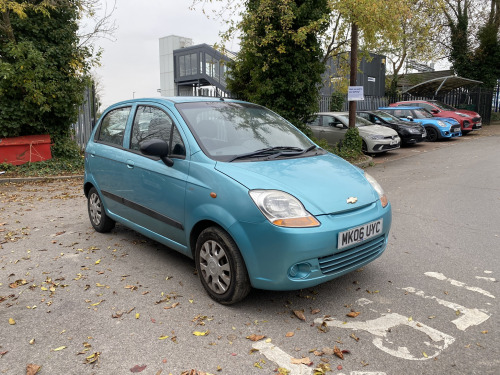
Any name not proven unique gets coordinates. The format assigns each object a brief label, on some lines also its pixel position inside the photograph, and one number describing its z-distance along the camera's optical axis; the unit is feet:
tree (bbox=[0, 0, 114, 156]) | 33.99
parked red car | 62.69
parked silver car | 44.75
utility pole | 41.22
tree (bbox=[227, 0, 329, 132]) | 36.27
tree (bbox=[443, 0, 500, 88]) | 86.69
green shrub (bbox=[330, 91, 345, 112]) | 74.90
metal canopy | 79.10
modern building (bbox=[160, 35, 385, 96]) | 135.03
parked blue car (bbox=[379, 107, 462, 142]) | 57.31
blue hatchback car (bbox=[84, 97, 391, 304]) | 10.48
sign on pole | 40.29
